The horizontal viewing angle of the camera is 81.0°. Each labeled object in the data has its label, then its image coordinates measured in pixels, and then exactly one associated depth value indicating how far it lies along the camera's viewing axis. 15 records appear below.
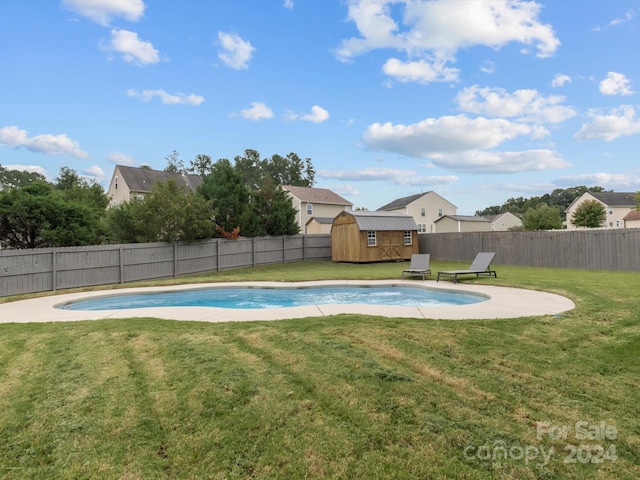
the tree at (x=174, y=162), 47.94
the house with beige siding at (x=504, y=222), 52.53
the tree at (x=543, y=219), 37.50
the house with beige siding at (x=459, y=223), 39.94
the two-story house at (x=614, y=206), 47.41
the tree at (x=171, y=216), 16.75
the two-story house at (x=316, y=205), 34.59
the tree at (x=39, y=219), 14.40
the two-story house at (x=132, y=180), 31.12
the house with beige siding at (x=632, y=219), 42.30
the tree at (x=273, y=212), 21.97
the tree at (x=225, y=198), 20.19
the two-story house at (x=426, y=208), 40.41
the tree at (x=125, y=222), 16.94
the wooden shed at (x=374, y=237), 20.86
